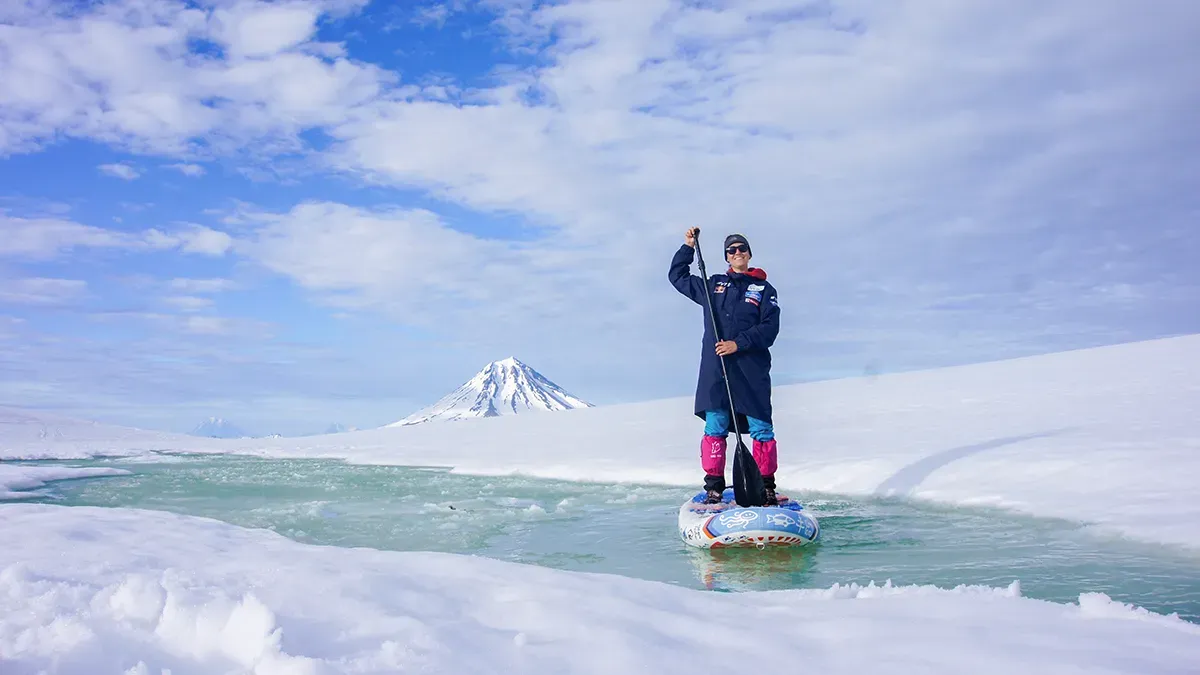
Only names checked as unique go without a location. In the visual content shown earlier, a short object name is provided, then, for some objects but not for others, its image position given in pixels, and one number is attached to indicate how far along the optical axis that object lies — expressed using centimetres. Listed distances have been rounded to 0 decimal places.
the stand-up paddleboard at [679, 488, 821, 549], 498
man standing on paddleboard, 591
